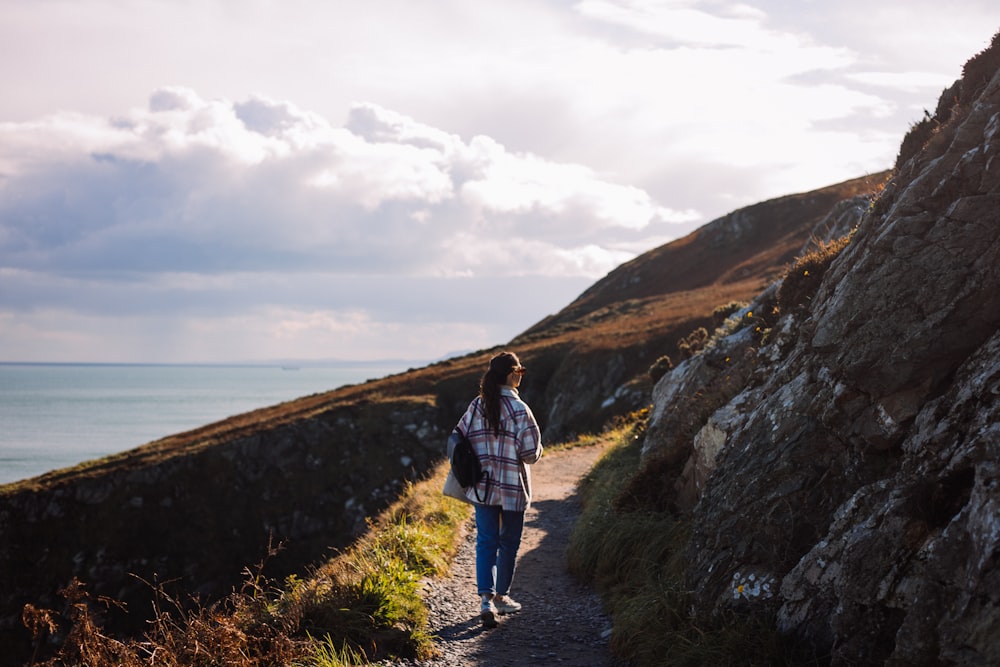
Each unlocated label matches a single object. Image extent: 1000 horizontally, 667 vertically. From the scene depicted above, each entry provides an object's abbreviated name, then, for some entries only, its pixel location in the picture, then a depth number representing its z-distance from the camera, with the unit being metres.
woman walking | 8.36
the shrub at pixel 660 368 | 23.68
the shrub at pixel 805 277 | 11.14
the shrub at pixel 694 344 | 19.44
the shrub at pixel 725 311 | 19.45
